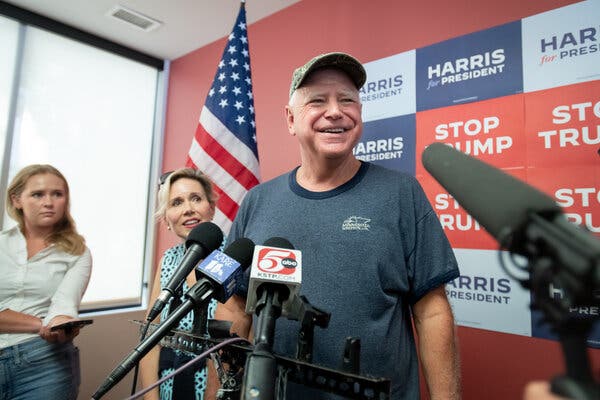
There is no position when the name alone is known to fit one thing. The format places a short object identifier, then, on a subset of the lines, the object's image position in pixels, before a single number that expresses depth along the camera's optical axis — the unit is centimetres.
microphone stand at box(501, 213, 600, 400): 27
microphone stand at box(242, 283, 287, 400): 50
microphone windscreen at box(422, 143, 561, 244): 33
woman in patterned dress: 147
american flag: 239
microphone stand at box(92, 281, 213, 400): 62
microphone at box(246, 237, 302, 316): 62
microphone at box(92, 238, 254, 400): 62
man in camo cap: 99
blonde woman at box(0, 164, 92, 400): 169
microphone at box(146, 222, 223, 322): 73
